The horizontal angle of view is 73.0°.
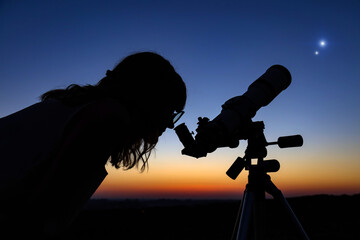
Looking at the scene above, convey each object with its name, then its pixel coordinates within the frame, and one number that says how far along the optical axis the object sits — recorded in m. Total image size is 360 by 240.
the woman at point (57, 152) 0.90
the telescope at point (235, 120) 2.65
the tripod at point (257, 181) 2.22
